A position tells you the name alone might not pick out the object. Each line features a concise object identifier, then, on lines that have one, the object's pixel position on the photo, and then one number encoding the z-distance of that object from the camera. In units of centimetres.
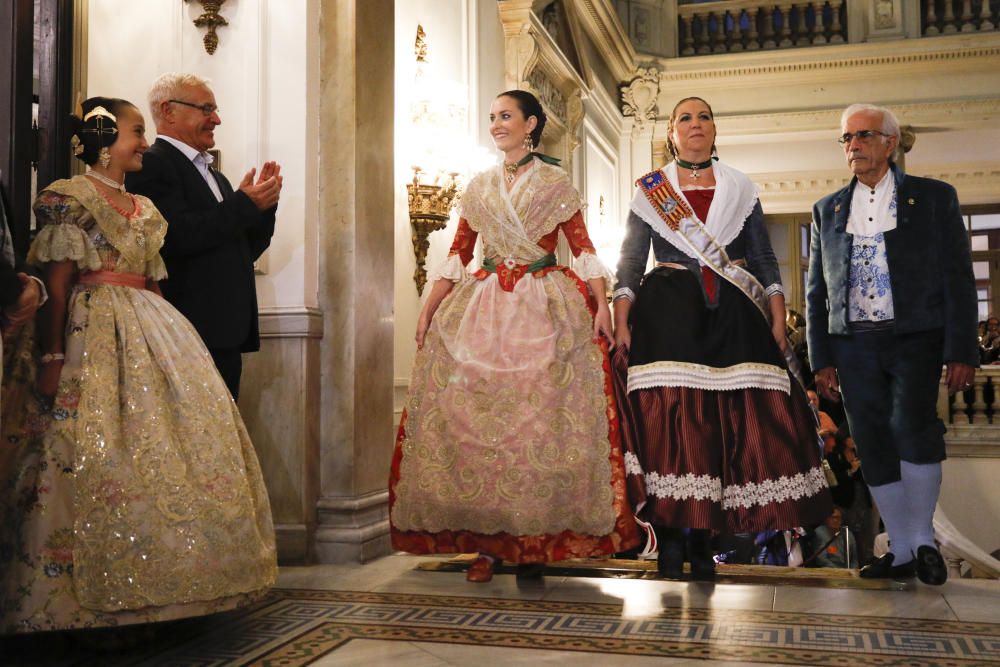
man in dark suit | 296
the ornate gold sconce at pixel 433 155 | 480
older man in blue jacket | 316
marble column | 374
